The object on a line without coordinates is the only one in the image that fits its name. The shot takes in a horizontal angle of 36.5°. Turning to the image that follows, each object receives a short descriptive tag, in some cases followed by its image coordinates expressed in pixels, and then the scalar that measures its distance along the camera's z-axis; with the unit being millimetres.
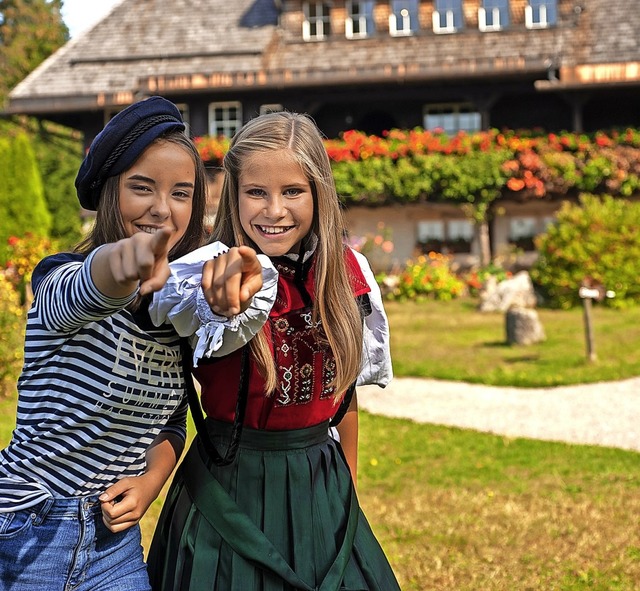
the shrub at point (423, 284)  14625
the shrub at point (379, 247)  15609
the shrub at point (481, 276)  14875
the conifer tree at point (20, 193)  17316
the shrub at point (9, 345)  8438
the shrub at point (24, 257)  11359
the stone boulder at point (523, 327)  10531
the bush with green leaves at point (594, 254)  13250
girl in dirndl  2119
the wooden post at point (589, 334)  9289
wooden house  17453
